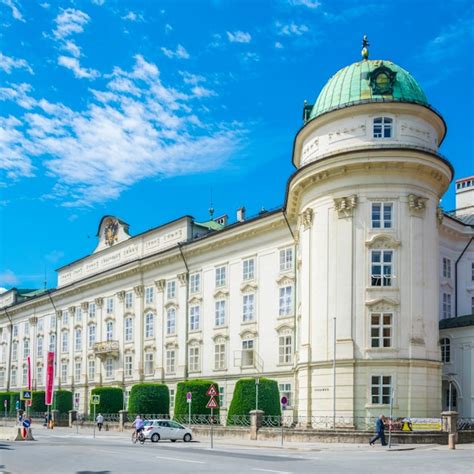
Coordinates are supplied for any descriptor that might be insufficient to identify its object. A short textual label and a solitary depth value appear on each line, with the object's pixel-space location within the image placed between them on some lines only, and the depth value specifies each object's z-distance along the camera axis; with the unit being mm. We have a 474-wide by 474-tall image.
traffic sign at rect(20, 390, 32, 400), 48281
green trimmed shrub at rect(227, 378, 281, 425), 45500
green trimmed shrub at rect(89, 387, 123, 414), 63156
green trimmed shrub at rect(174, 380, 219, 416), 50406
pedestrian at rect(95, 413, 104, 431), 58156
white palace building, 41312
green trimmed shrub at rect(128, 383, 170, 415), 55125
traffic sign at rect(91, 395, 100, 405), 49638
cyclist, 41875
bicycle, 41250
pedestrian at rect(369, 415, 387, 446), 34781
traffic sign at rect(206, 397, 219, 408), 35750
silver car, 42500
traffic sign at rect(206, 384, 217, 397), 35500
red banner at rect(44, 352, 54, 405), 66312
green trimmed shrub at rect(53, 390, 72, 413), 71625
